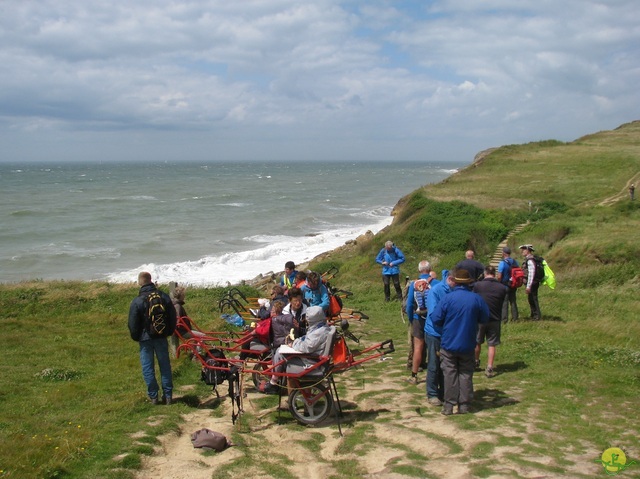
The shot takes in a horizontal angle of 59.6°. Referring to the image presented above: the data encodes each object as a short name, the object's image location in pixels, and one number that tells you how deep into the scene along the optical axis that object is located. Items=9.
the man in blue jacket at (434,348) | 7.64
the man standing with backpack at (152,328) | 7.75
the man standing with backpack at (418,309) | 8.35
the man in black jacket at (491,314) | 9.01
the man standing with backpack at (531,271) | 12.23
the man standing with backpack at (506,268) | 12.12
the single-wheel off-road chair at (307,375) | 6.93
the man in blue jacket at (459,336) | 6.97
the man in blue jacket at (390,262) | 15.99
